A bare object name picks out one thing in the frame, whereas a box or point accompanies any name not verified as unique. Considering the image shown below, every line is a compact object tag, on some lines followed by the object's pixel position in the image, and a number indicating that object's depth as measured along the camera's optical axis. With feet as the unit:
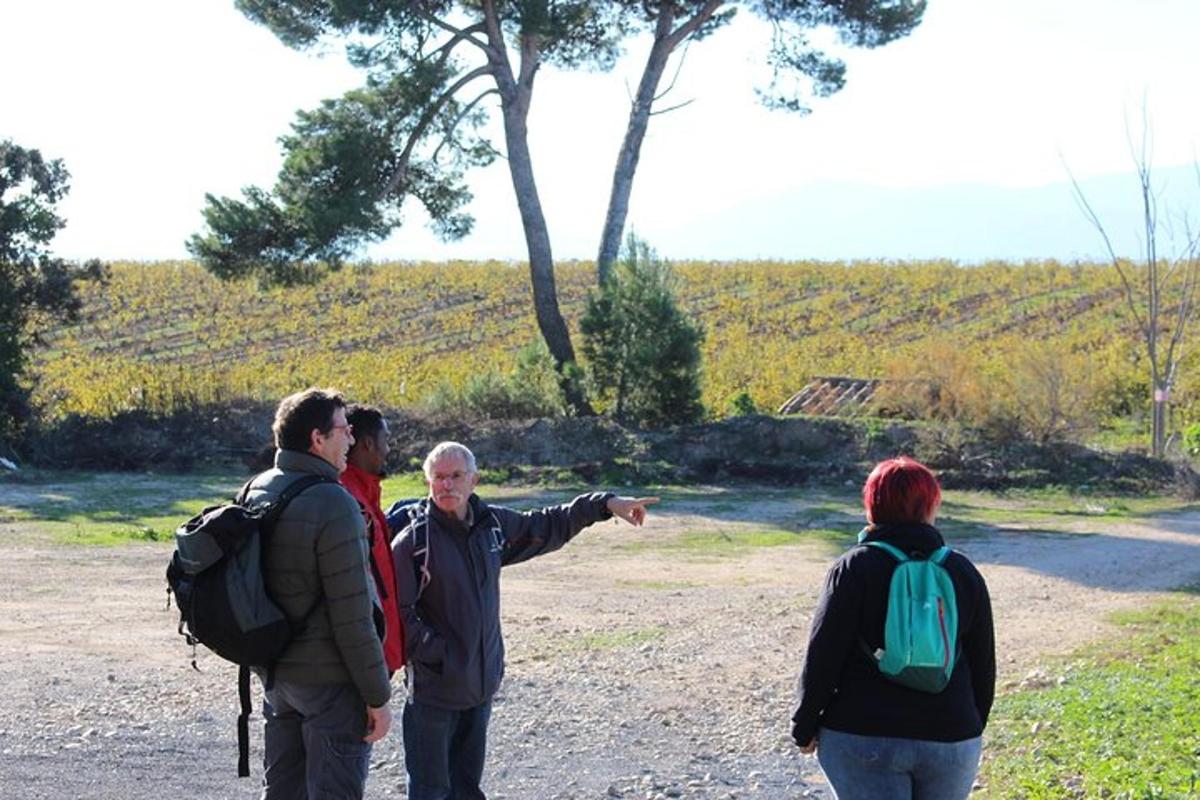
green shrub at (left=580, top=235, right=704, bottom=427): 77.56
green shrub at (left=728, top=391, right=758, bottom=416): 81.87
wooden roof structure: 80.38
